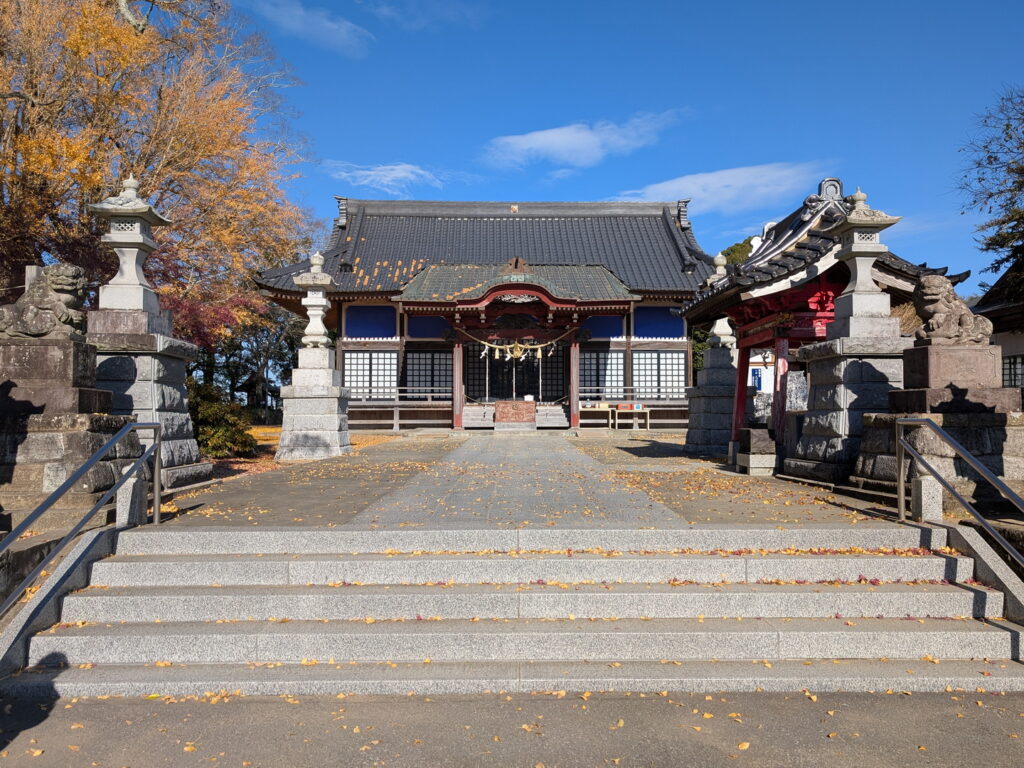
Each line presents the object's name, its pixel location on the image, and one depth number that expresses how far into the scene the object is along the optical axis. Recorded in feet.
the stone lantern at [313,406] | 39.99
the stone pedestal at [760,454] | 29.45
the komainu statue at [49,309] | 18.21
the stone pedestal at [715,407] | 41.86
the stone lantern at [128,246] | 23.65
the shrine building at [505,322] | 74.95
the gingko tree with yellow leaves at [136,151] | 35.29
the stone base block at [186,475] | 23.67
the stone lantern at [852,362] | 23.91
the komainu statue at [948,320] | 20.26
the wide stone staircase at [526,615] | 12.29
